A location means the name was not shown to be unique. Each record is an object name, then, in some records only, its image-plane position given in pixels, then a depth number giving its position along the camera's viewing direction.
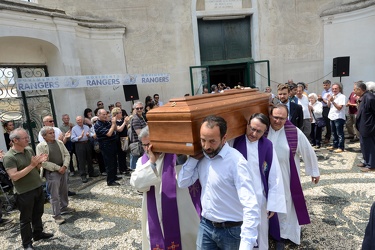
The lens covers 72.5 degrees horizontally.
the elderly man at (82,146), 5.93
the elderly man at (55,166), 3.96
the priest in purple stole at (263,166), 2.17
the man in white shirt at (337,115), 6.14
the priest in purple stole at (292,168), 2.73
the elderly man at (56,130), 4.73
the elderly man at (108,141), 5.35
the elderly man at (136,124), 4.91
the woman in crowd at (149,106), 6.93
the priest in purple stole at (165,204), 2.20
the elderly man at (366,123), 4.85
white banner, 6.32
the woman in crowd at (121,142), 6.02
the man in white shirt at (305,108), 5.73
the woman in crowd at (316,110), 6.64
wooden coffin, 1.75
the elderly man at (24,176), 3.22
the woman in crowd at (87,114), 7.51
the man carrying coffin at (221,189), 1.63
